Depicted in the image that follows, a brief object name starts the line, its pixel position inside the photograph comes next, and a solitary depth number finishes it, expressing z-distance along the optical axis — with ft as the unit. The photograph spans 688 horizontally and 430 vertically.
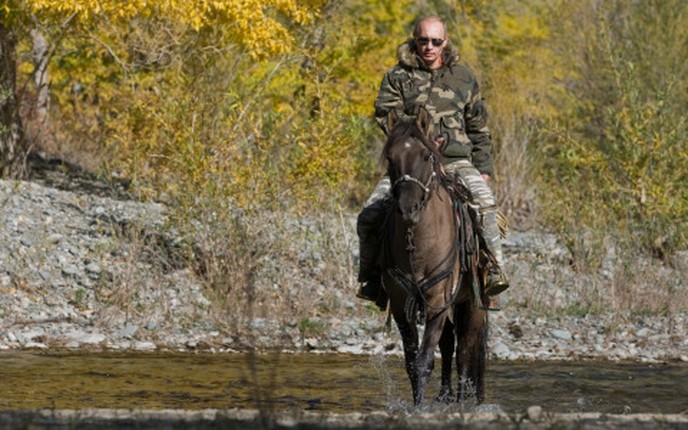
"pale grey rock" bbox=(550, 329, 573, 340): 98.94
